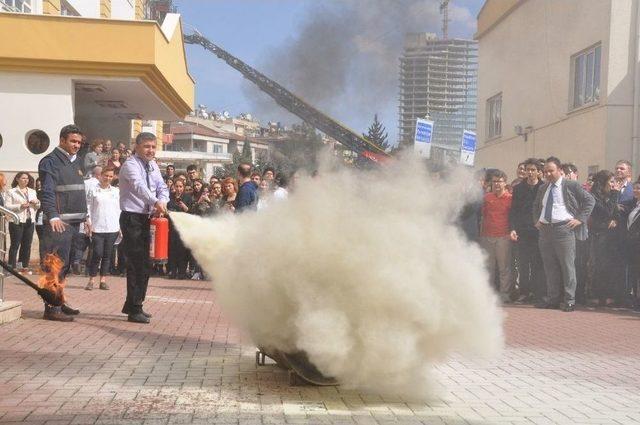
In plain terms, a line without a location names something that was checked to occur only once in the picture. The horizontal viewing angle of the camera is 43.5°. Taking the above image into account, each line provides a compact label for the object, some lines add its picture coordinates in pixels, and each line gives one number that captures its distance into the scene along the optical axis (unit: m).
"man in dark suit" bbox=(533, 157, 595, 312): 11.57
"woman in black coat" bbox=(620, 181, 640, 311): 11.74
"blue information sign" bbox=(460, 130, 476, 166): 15.04
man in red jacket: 12.55
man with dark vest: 8.44
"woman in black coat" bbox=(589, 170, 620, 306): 12.08
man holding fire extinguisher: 8.45
